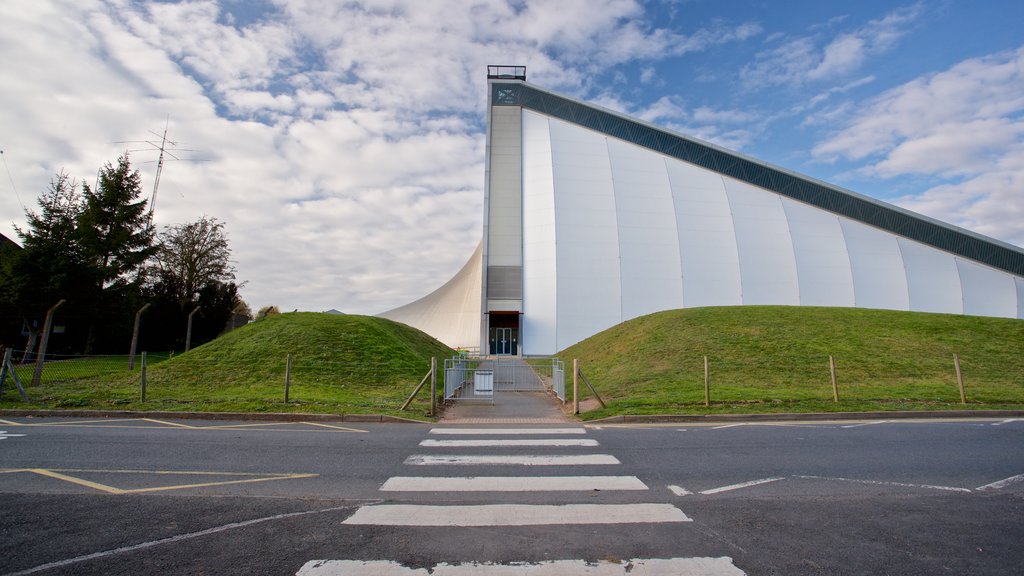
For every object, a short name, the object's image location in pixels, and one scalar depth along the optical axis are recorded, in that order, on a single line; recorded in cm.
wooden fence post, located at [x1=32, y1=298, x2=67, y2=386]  1618
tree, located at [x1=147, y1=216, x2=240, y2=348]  3947
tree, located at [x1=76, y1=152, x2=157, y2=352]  2908
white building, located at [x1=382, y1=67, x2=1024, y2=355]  3788
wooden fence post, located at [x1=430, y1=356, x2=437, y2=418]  1245
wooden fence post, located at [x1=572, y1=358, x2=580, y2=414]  1283
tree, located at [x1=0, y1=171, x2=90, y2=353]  2231
